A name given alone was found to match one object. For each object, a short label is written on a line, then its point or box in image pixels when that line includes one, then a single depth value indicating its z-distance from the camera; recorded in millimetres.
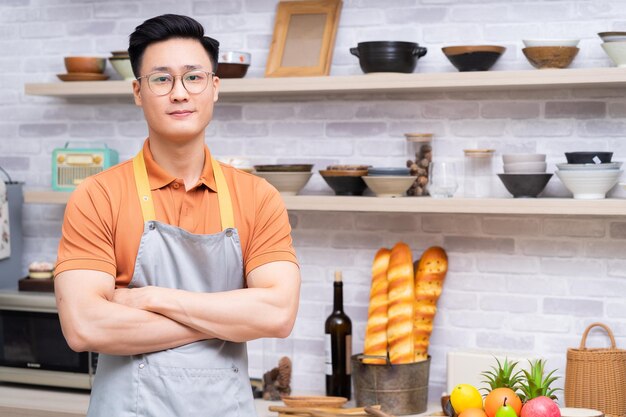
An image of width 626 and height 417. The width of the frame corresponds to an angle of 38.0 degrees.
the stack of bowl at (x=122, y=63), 3658
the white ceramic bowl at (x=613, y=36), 3045
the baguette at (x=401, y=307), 3238
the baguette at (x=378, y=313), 3279
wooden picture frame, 3479
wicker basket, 3086
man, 2061
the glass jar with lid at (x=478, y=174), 3316
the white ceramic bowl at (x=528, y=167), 3188
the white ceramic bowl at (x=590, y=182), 3072
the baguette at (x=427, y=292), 3367
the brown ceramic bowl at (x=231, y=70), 3492
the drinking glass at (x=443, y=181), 3287
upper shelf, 3062
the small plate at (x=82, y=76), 3730
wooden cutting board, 3035
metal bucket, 3203
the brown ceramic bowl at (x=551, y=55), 3092
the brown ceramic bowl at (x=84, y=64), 3725
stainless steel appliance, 3588
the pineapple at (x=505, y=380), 2709
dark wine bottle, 3441
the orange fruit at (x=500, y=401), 2521
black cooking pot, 3244
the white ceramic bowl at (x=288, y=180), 3416
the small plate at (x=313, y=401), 3232
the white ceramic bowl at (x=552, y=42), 3086
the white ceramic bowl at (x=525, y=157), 3180
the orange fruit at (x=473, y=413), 2488
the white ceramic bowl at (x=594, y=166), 3066
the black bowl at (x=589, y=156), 3100
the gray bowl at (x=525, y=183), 3160
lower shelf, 3039
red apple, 2459
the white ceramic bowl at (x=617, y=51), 3038
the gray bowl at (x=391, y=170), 3291
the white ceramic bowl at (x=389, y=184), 3271
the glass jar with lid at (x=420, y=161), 3352
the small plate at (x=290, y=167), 3424
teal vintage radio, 3730
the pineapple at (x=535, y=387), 2664
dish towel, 3879
